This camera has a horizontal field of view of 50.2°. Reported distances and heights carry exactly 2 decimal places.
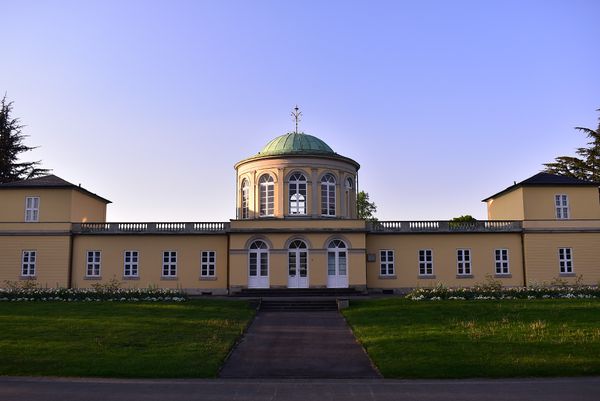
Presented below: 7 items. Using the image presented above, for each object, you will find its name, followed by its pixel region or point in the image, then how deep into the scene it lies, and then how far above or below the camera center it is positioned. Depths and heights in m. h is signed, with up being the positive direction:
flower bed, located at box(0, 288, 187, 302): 33.00 -0.64
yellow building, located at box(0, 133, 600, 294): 39.75 +2.35
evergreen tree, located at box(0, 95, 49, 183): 63.91 +13.13
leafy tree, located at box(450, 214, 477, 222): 77.81 +7.70
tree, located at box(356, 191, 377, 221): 78.31 +9.17
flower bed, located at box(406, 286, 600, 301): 32.16 -0.67
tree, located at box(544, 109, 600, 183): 62.69 +11.49
